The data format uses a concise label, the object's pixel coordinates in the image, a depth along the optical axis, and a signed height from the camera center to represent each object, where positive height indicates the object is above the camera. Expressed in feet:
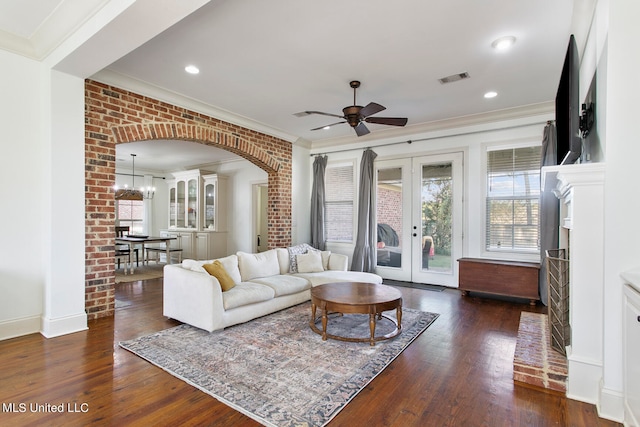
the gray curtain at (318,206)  21.99 +0.40
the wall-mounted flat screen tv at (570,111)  7.63 +2.65
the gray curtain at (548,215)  14.48 -0.08
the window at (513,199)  15.90 +0.70
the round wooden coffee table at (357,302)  10.03 -2.90
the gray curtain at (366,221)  19.99 -0.56
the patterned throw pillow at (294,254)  16.28 -2.19
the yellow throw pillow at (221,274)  11.68 -2.33
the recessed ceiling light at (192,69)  11.67 +5.24
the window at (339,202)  21.72 +0.68
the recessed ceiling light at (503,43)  9.68 +5.25
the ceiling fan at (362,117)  11.70 +3.67
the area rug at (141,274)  20.05 -4.33
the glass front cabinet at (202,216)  27.50 -0.47
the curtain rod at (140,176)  30.18 +3.47
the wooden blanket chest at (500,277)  14.69 -3.11
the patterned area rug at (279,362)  6.80 -4.09
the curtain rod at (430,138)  16.24 +4.31
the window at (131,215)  30.81 -0.43
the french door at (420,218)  17.98 -0.33
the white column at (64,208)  10.41 +0.07
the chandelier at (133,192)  25.07 +1.55
